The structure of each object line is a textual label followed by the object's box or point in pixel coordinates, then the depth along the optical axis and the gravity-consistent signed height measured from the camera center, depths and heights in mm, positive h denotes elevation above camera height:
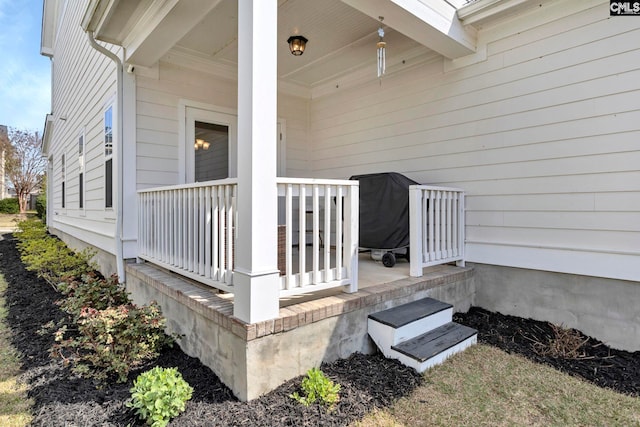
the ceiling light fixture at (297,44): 4152 +1996
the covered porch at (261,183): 2266 +225
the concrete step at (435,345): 2584 -1064
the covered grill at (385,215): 4215 -51
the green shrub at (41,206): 19953 +256
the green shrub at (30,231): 7961 -502
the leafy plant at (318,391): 2150 -1128
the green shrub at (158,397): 1962 -1073
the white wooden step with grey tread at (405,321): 2717 -898
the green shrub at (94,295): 3453 -875
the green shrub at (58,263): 5206 -815
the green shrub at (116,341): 2561 -1016
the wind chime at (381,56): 3587 +1607
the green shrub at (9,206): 23359 +292
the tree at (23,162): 22844 +3235
